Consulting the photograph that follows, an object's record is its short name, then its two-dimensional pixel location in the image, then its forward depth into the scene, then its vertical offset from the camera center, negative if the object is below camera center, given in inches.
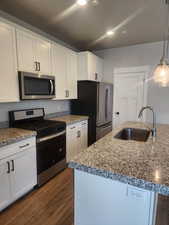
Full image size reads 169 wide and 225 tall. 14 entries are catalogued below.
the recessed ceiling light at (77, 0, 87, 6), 77.1 +52.5
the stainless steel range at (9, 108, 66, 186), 86.8 -25.4
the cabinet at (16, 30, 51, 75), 84.8 +29.9
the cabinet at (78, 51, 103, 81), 135.0 +32.5
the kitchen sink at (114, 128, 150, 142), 88.9 -21.2
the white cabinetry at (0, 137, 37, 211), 67.2 -35.2
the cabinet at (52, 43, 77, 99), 112.8 +24.5
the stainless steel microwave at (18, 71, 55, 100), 85.9 +9.3
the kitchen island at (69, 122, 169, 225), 35.7 -22.5
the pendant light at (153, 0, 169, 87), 70.4 +13.1
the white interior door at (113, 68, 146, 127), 147.9 +4.9
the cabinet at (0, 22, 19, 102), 75.6 +18.8
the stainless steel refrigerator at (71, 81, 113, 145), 131.0 -4.8
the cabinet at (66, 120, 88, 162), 113.9 -31.9
